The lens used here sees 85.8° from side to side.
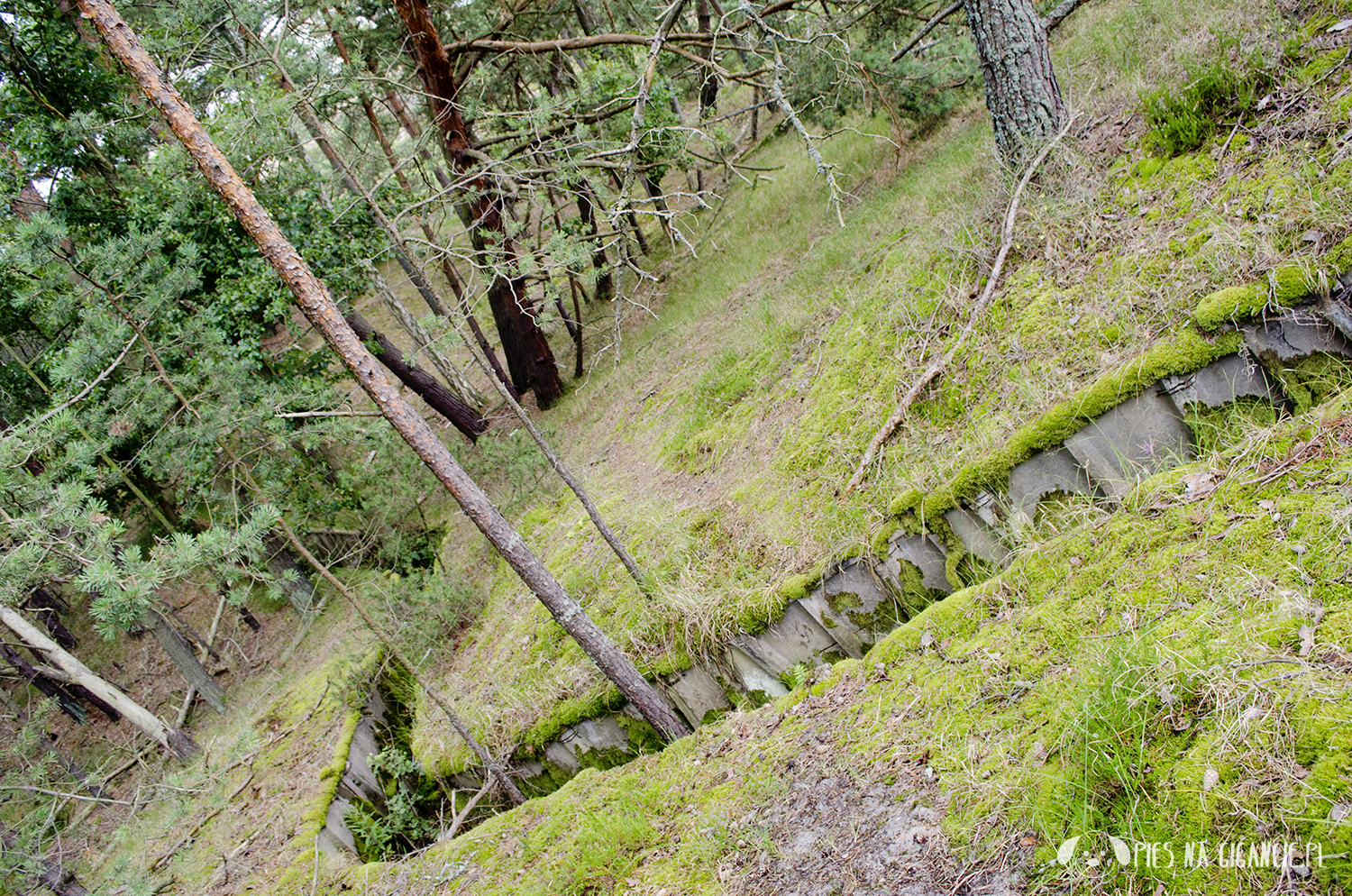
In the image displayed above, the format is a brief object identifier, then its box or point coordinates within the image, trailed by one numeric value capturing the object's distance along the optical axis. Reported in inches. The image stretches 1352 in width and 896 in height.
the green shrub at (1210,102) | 177.9
